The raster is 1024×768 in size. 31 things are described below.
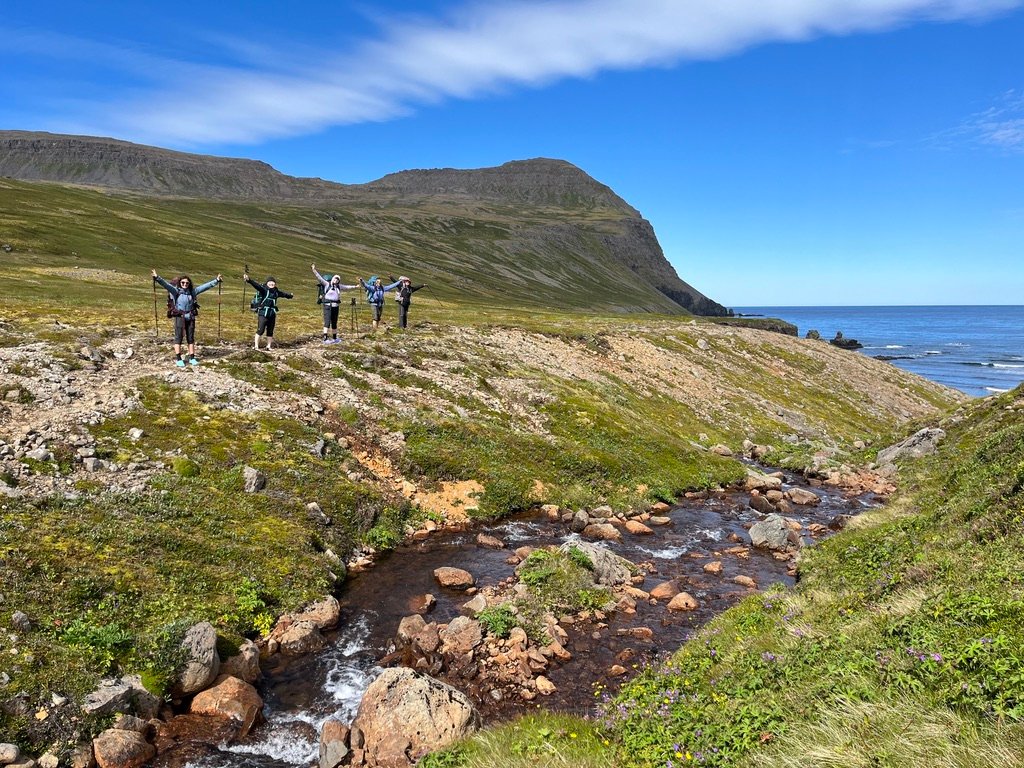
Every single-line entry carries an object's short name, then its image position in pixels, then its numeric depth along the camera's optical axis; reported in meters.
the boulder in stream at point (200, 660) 13.41
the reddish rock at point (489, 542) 23.12
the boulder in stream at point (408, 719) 11.53
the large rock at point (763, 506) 28.92
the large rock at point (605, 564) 19.69
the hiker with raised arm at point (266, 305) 29.81
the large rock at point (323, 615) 16.78
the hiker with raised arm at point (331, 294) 33.71
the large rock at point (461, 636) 15.57
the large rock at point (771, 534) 23.81
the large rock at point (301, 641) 15.70
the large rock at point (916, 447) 34.66
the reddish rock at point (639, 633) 16.66
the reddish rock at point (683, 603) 18.33
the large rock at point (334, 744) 11.48
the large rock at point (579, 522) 25.42
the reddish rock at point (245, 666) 14.20
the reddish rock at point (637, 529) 25.57
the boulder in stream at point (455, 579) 19.59
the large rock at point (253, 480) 21.77
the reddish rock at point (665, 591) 19.14
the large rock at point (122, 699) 11.91
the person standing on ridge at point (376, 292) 38.72
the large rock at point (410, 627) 16.17
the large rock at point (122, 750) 11.17
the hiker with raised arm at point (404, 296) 40.72
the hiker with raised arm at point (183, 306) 26.41
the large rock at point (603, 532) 24.67
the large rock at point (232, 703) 12.95
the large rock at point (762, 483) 32.72
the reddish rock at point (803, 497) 30.53
